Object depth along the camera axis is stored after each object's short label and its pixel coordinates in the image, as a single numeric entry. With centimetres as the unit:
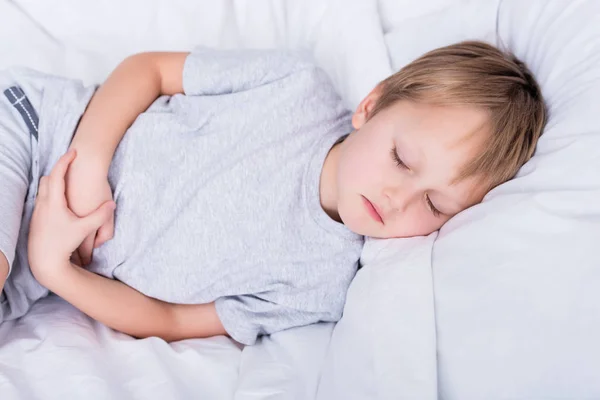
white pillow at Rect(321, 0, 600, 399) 68
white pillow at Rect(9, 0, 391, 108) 116
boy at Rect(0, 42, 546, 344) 88
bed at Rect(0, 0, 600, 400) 70
